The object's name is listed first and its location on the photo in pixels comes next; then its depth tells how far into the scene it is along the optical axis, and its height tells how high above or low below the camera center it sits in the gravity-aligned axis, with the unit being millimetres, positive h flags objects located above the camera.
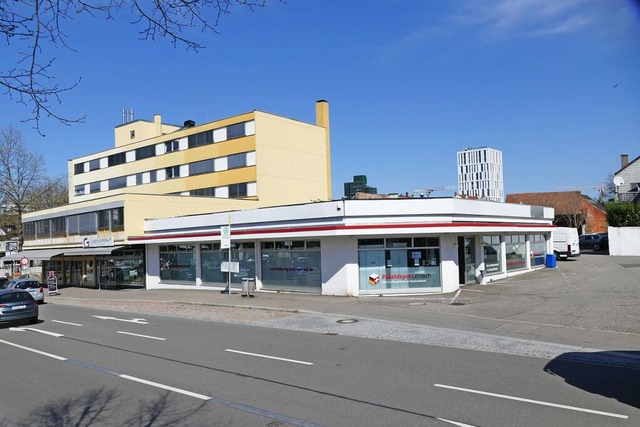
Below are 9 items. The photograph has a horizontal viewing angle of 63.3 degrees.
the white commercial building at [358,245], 22141 -336
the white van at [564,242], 40250 -888
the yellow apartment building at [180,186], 34656 +4954
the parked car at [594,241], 49844 -1084
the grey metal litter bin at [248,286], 24109 -2057
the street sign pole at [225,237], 24297 +254
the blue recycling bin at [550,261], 34031 -1948
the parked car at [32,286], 28172 -2090
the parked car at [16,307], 18516 -2069
